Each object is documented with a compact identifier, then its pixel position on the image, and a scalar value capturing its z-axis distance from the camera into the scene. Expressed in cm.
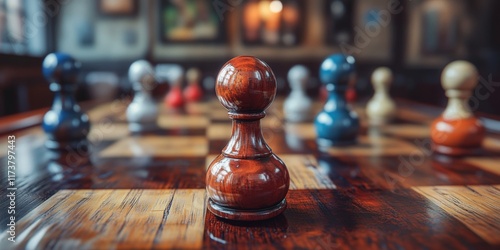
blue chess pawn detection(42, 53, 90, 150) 26
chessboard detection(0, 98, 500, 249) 14
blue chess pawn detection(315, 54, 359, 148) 28
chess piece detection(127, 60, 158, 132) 36
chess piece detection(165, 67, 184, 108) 50
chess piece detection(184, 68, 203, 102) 59
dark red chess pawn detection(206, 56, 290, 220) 16
